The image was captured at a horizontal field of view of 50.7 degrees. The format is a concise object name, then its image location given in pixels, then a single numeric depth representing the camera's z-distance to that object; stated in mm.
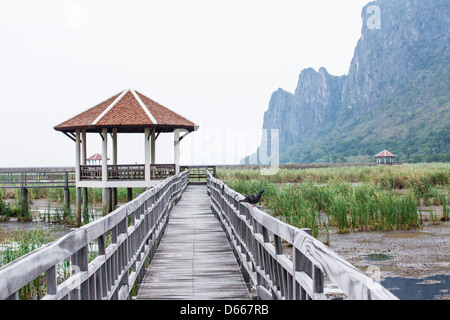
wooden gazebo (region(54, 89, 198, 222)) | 19953
